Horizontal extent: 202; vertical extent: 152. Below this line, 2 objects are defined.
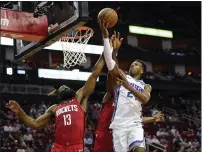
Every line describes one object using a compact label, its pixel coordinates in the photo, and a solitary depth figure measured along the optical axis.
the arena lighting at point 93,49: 22.15
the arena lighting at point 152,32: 26.75
